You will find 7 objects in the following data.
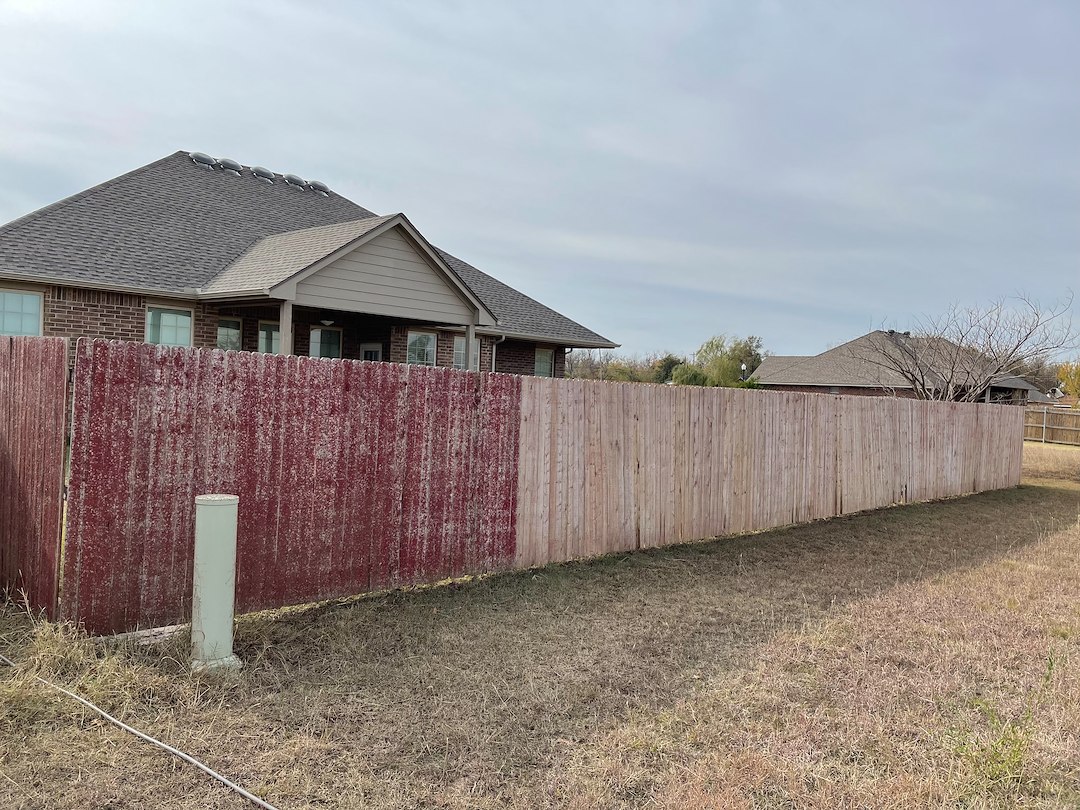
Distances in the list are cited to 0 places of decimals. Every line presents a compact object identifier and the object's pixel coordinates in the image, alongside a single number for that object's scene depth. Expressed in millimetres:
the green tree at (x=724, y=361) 42969
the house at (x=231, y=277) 12500
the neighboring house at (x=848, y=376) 37469
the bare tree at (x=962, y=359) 22969
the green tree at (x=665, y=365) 53250
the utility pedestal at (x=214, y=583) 4086
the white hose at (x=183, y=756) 2839
